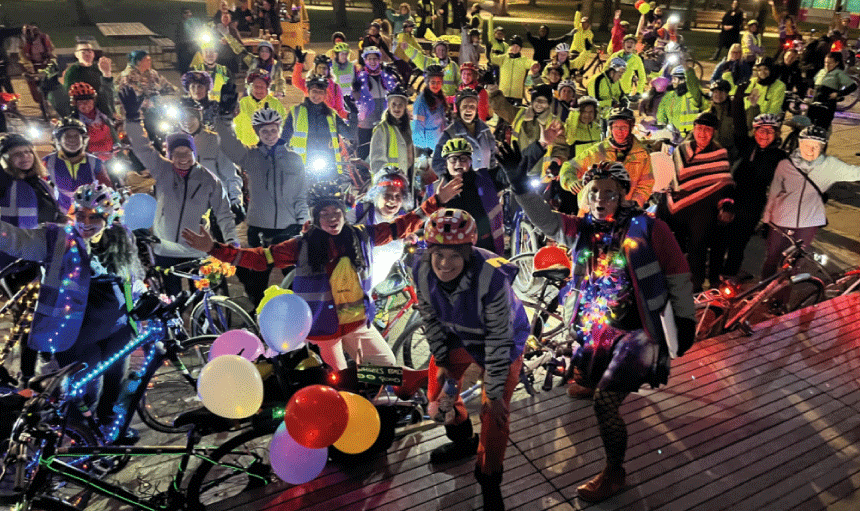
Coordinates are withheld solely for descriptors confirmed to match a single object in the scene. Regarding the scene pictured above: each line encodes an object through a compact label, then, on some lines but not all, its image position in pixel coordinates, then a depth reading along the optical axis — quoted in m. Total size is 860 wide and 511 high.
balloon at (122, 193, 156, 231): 4.87
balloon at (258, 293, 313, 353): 3.87
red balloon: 3.42
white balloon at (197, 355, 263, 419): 3.59
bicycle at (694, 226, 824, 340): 5.79
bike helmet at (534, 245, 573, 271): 5.39
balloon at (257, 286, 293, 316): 4.41
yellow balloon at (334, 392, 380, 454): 3.76
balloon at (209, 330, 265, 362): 4.21
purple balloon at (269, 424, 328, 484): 3.65
